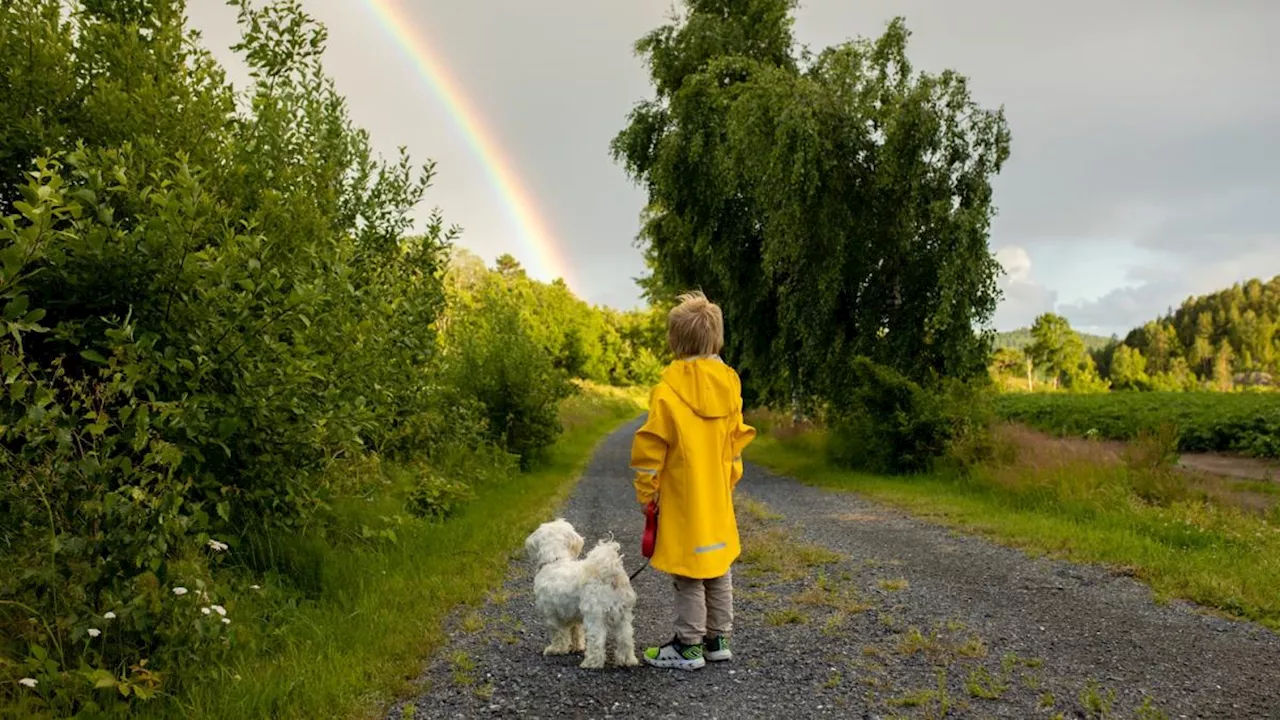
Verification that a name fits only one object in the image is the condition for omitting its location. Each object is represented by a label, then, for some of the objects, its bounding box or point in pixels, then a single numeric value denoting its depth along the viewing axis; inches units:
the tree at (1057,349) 3513.8
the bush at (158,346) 140.1
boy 181.9
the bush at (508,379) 652.1
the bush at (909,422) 558.9
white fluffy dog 179.5
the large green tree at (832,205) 603.2
